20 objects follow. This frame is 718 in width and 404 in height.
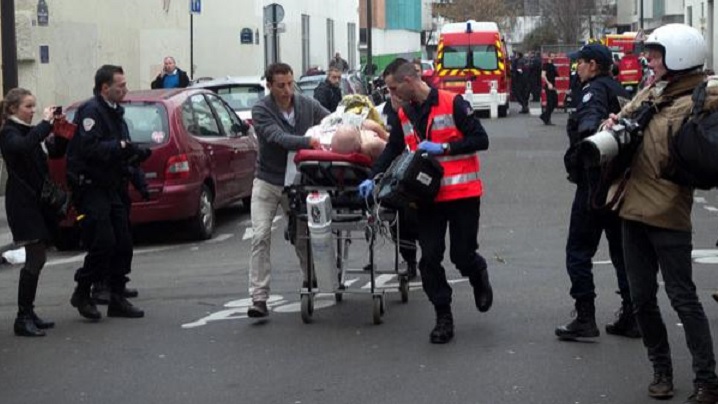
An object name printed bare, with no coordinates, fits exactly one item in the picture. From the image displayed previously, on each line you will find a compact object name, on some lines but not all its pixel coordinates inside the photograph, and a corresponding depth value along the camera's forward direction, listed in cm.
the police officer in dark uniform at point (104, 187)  1009
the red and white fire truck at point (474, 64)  4072
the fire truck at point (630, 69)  3386
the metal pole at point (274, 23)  3281
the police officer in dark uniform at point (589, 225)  851
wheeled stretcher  950
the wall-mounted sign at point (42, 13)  2227
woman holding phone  963
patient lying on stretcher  956
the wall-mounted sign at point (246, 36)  4231
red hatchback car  1455
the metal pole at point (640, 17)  6861
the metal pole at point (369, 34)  5242
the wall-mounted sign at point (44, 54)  2477
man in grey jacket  998
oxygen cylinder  946
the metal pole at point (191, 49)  3614
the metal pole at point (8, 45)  1665
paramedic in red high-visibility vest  887
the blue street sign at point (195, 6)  3183
